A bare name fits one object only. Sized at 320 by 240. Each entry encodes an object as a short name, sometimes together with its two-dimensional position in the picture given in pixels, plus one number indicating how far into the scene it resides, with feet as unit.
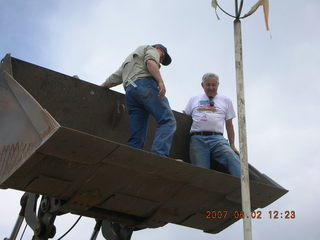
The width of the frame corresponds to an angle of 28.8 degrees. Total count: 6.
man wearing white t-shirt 22.97
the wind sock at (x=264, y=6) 18.15
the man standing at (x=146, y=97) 20.36
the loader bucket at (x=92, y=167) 16.66
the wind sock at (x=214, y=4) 18.35
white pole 15.24
